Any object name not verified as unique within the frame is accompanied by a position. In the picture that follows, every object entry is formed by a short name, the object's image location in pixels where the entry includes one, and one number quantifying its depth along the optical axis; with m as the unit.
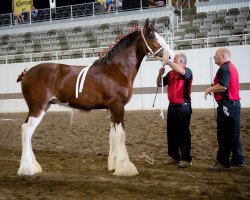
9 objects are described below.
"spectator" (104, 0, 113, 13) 21.00
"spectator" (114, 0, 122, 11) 21.05
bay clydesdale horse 5.36
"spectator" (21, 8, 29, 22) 22.67
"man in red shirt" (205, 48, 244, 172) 5.29
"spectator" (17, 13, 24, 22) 22.78
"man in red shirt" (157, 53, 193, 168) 5.65
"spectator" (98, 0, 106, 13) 20.80
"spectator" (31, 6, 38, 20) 22.74
